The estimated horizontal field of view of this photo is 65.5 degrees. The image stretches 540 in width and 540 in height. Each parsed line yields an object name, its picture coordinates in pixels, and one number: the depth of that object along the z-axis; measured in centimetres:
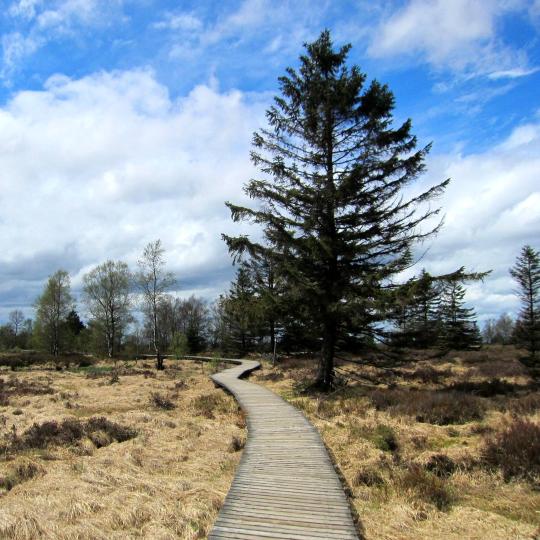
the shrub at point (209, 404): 1517
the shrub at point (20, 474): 794
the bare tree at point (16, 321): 9282
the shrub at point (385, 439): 956
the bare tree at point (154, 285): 3547
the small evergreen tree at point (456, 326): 4562
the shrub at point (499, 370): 2145
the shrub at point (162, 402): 1599
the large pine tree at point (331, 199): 1568
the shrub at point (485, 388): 1517
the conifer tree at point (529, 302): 3103
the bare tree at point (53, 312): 5350
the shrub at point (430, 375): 1955
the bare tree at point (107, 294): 5362
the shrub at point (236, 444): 1030
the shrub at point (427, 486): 670
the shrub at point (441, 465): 803
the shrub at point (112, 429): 1135
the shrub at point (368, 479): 769
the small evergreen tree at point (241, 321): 1700
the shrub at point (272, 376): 2364
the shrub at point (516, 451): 750
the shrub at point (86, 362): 3790
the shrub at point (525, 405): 1145
